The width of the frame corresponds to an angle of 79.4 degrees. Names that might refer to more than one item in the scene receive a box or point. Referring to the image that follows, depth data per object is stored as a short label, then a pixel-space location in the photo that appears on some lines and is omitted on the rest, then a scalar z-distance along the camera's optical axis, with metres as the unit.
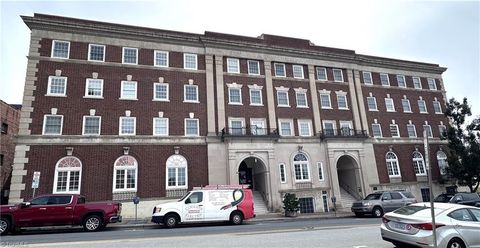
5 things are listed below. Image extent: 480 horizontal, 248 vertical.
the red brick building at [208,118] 21.67
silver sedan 7.60
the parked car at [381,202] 20.86
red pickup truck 14.03
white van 16.08
